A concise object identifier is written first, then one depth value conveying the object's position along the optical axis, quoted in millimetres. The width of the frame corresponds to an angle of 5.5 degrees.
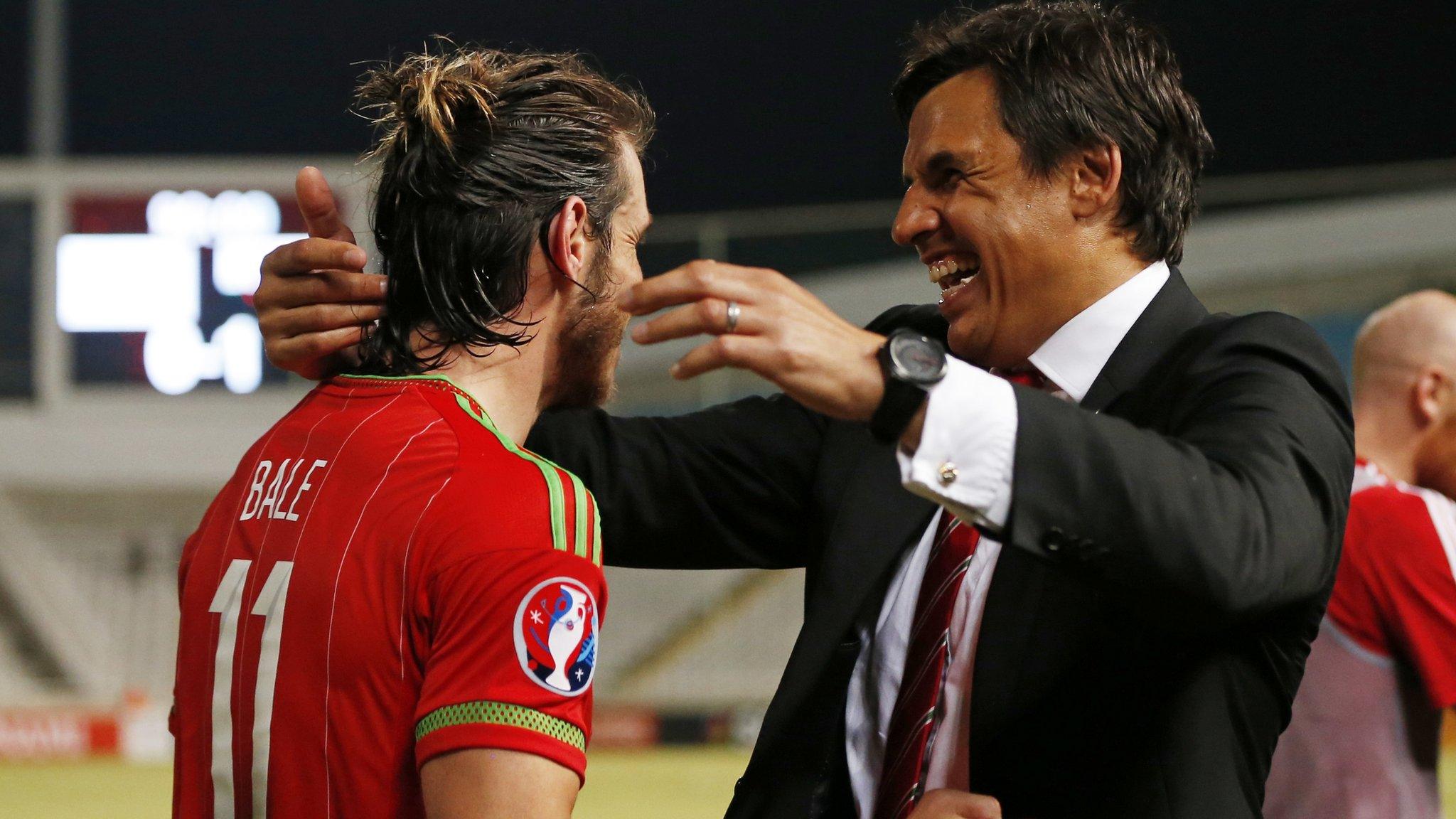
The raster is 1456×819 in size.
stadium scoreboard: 44489
